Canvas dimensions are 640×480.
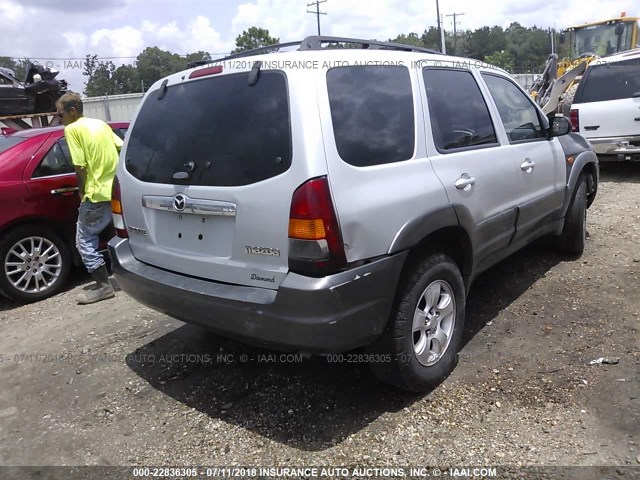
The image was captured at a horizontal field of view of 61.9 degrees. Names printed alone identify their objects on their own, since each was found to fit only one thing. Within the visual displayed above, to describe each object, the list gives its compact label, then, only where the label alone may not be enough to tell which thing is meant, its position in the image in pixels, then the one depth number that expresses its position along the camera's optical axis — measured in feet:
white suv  26.78
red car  16.31
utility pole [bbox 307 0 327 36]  162.61
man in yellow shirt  15.44
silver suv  8.13
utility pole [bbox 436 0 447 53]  115.65
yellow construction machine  50.78
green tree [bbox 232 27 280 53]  223.71
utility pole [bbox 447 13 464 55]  201.57
